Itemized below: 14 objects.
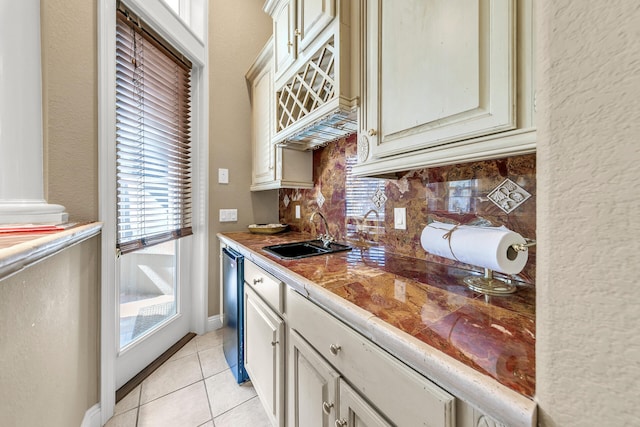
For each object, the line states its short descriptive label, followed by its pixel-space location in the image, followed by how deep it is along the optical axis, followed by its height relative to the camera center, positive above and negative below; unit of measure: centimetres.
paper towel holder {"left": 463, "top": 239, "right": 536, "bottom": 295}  66 -24
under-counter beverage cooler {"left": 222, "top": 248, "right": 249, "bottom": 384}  141 -65
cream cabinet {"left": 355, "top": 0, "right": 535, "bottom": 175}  56 +39
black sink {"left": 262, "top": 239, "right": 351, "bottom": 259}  140 -23
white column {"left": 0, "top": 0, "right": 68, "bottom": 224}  87 +37
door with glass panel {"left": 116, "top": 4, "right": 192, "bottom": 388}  140 +13
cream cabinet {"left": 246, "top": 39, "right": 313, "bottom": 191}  181 +51
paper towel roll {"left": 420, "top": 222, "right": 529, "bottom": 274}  64 -11
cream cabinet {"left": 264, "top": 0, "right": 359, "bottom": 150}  104 +75
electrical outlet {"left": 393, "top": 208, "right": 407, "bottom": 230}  120 -3
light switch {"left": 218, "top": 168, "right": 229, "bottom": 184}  214 +33
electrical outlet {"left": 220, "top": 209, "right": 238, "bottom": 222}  216 -3
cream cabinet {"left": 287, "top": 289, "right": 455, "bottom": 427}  47 -43
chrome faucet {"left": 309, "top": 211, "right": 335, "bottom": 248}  147 -18
